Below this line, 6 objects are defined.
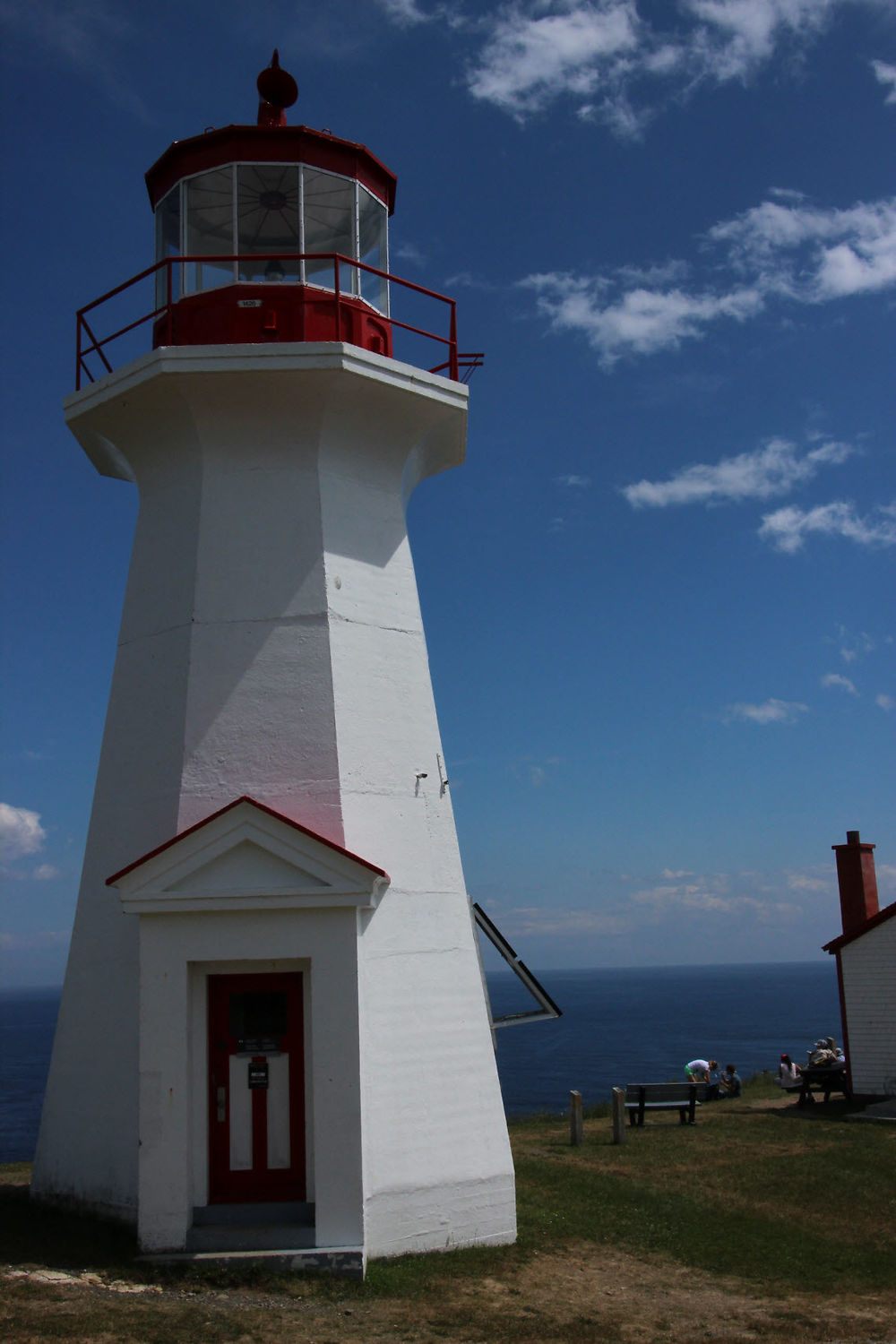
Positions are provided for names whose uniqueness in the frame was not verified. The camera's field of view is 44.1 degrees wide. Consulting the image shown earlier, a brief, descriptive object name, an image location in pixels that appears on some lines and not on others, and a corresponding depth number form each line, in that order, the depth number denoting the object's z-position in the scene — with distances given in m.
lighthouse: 8.73
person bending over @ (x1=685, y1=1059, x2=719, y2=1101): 21.39
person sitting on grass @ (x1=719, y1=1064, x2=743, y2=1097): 20.86
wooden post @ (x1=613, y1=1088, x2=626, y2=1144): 15.27
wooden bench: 17.23
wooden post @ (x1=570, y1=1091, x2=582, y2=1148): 15.23
